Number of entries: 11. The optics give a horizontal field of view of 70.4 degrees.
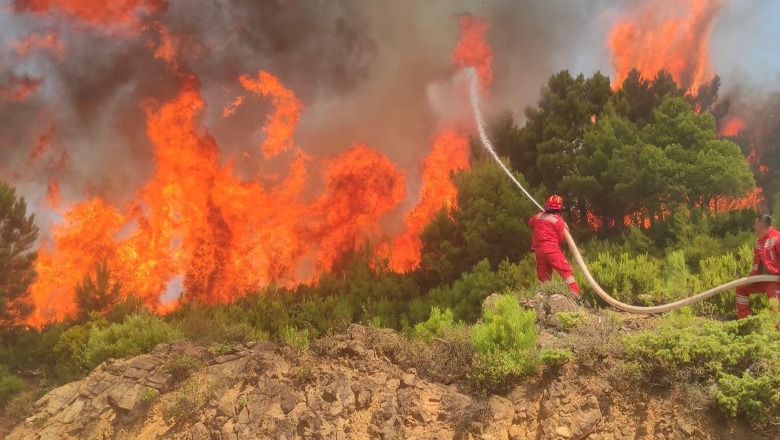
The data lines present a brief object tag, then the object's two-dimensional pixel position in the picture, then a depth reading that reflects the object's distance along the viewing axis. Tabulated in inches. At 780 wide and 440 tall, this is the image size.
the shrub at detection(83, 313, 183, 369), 386.3
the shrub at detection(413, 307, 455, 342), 361.1
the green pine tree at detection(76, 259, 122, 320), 707.4
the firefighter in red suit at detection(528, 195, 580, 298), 374.8
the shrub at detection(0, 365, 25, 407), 619.6
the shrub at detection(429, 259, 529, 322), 547.2
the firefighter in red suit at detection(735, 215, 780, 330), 289.3
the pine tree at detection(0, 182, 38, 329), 767.1
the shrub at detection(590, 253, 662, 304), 355.3
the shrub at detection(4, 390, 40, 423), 507.5
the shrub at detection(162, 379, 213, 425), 297.4
